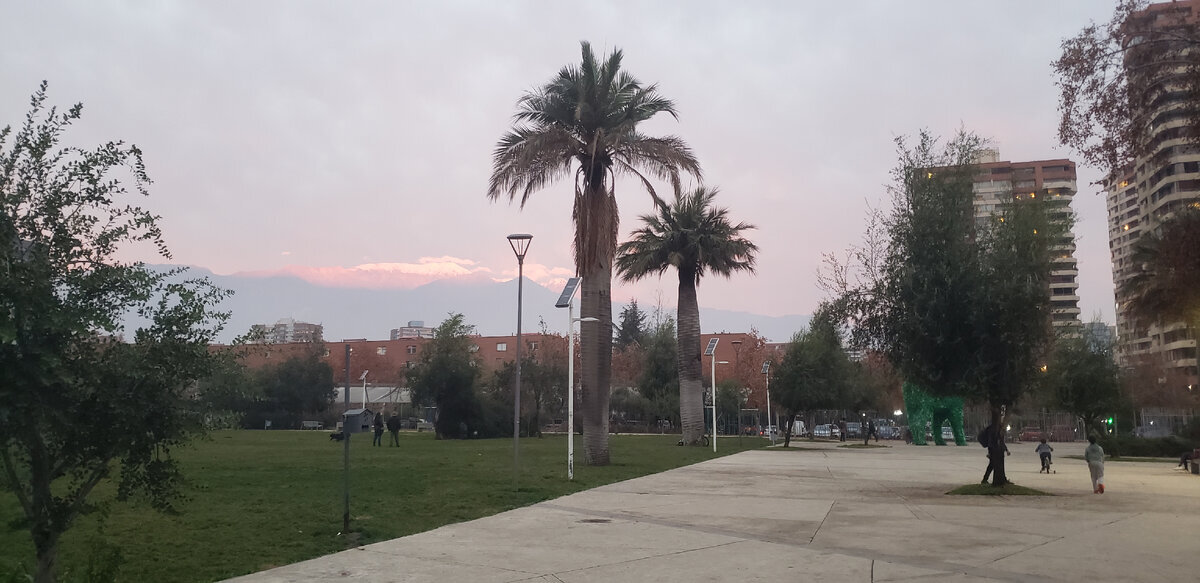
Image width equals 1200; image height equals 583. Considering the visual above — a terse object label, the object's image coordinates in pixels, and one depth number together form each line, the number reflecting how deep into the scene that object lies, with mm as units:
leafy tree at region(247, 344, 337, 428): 75438
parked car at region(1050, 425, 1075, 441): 72312
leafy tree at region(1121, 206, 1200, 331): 11586
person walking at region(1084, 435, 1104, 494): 19234
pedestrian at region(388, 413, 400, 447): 38188
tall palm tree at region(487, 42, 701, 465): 25625
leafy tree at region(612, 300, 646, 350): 122688
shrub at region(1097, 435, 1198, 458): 45375
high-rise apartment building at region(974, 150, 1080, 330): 124438
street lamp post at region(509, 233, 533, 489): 20575
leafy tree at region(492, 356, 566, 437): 56625
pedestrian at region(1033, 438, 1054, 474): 27547
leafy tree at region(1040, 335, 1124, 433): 44438
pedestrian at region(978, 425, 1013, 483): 19922
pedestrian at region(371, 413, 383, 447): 38000
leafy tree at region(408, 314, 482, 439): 51469
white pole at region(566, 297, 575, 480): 20912
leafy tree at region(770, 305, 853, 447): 50906
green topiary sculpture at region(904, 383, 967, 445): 57000
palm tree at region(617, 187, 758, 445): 43031
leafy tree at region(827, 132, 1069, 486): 19047
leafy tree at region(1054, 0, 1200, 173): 10016
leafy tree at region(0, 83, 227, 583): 6715
